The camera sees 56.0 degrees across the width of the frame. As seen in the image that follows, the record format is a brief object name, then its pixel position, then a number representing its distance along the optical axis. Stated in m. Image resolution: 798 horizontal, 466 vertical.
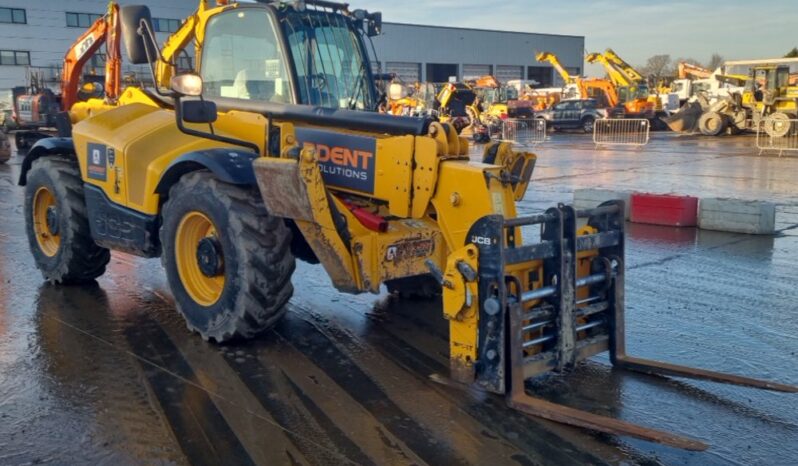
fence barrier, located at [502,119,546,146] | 33.06
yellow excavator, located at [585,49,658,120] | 41.78
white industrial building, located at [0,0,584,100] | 52.50
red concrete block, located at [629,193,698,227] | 11.05
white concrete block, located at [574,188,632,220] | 11.58
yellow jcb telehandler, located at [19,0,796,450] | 4.59
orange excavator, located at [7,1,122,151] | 8.27
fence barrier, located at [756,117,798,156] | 28.59
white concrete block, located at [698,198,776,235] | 10.44
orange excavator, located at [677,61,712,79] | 44.26
